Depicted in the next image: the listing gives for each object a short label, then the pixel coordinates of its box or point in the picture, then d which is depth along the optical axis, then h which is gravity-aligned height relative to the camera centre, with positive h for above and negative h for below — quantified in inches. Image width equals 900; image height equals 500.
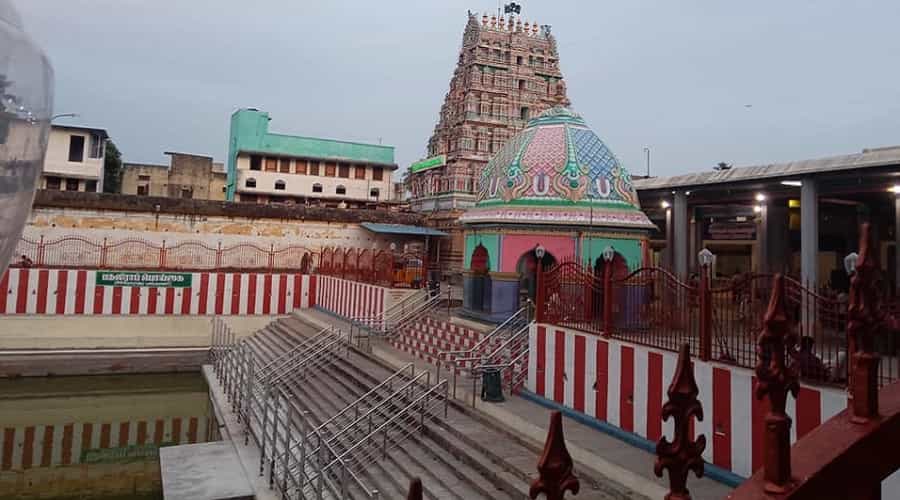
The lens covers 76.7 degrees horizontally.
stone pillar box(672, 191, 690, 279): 663.1 +55.8
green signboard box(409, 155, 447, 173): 1154.0 +223.2
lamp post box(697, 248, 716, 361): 235.6 -14.5
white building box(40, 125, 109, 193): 1168.8 +200.0
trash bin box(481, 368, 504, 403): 337.1 -67.9
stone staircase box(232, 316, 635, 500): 248.2 -94.3
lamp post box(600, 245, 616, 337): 295.7 -14.7
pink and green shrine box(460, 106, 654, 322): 462.0 +47.1
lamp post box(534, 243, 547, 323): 354.6 -16.3
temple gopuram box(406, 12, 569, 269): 1112.8 +347.1
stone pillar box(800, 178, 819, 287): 495.2 +49.4
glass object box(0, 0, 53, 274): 56.6 +13.8
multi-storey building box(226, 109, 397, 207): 1396.4 +244.2
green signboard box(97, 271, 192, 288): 681.6 -26.0
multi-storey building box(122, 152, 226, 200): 1444.4 +210.6
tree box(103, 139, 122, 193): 1342.2 +209.7
